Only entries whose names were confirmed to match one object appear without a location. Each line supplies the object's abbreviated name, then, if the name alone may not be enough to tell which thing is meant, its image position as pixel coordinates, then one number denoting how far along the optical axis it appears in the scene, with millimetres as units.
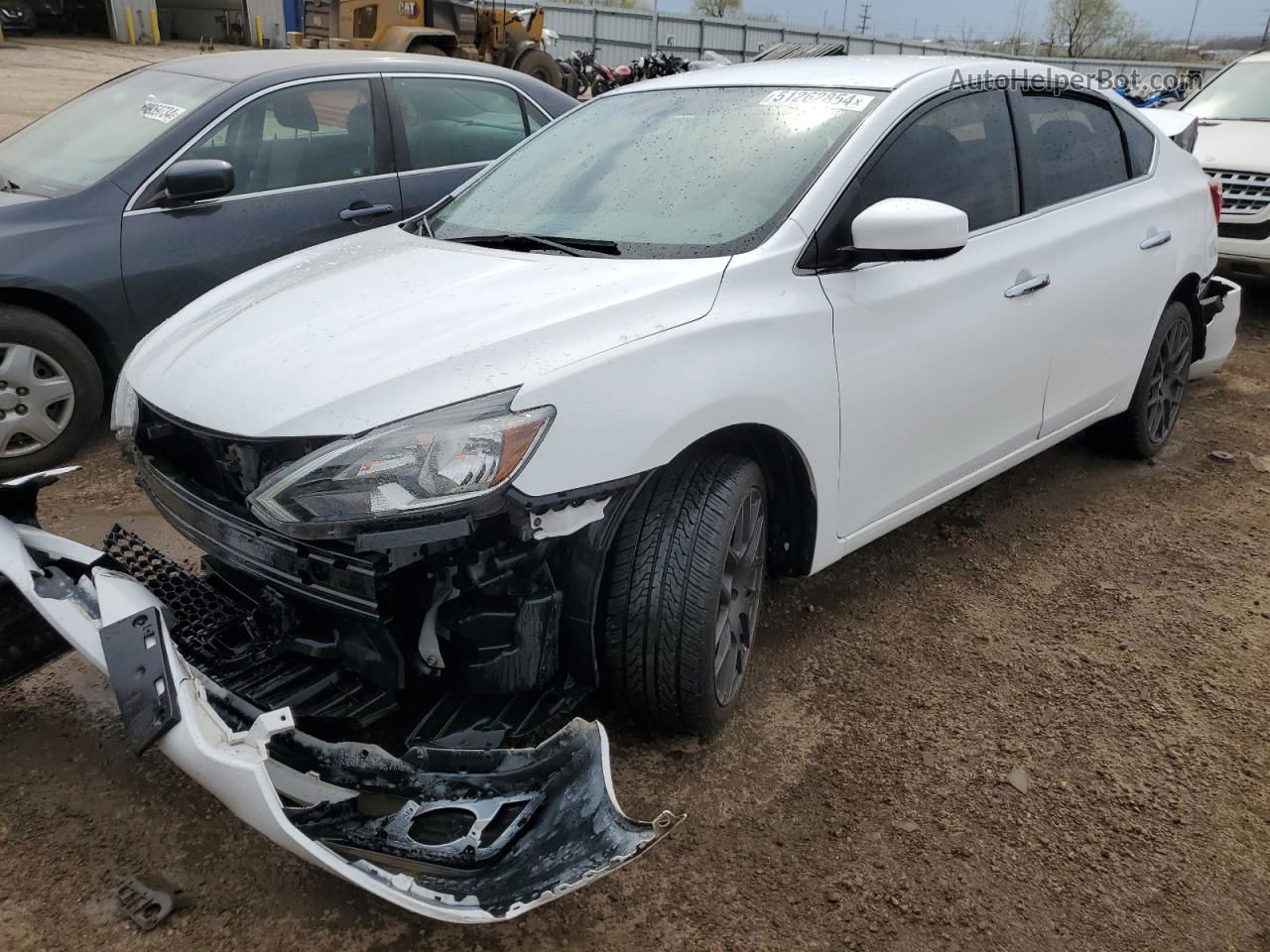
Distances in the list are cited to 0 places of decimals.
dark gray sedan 3971
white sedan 2004
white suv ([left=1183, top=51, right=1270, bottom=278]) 6977
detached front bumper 1777
